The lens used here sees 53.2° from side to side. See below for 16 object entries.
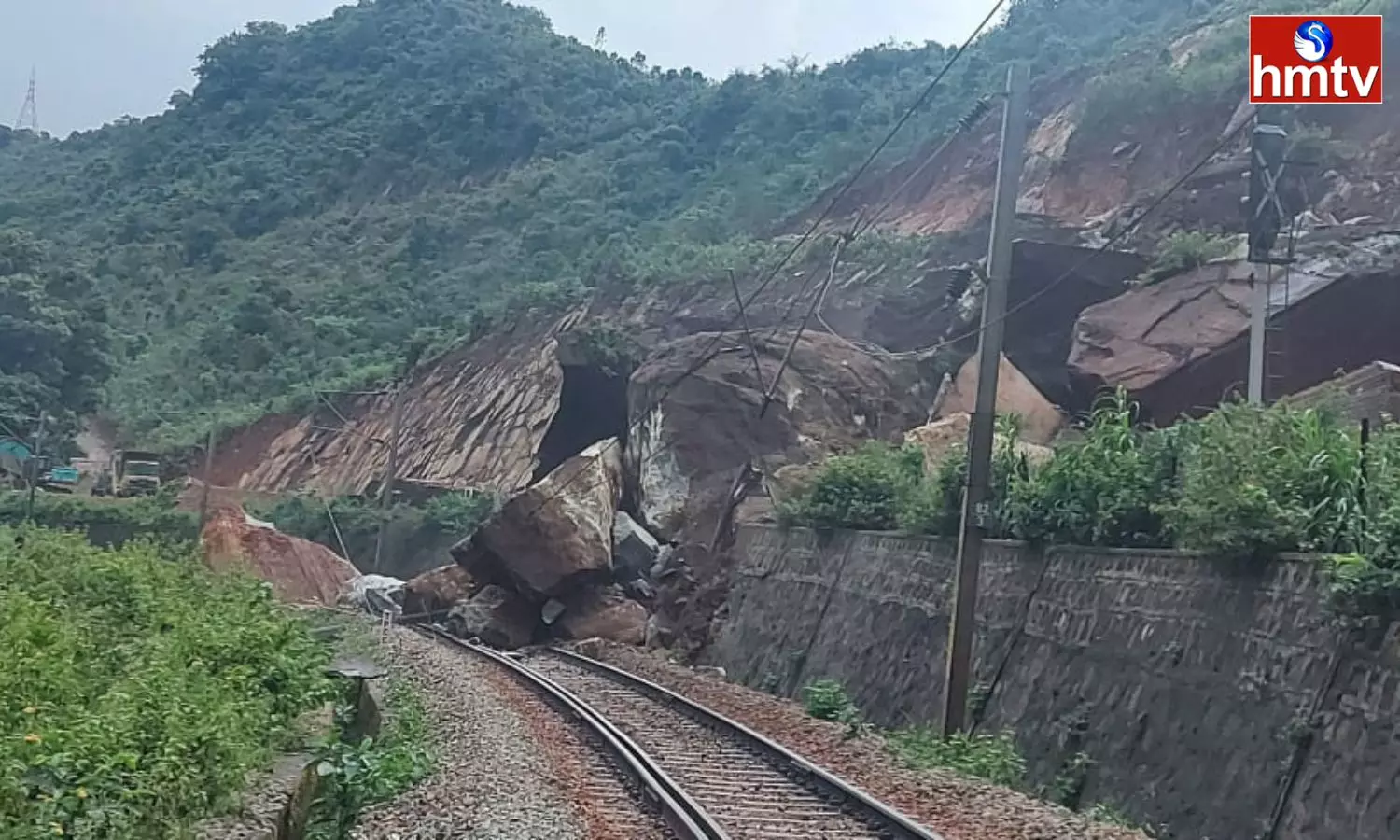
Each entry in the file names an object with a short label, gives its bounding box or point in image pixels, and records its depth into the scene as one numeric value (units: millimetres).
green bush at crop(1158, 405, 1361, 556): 11195
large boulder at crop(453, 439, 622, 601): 31234
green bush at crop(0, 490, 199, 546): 45000
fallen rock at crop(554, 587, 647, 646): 30547
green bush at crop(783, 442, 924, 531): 21203
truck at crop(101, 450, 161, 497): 53906
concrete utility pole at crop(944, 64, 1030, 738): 14328
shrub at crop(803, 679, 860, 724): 17547
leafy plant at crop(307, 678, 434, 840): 9727
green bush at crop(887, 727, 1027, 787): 13148
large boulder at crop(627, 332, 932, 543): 33281
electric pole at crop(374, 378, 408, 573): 43553
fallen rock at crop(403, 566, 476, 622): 34656
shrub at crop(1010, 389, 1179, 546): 13938
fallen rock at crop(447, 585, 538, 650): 31984
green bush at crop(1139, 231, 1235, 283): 28953
